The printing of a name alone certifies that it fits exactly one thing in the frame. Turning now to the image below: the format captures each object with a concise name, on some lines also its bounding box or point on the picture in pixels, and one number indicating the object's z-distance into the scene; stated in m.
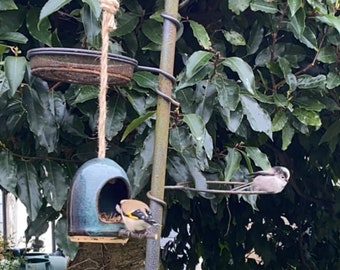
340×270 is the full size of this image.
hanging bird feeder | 1.32
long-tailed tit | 1.42
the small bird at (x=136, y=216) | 1.26
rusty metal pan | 1.30
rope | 1.26
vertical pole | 1.38
